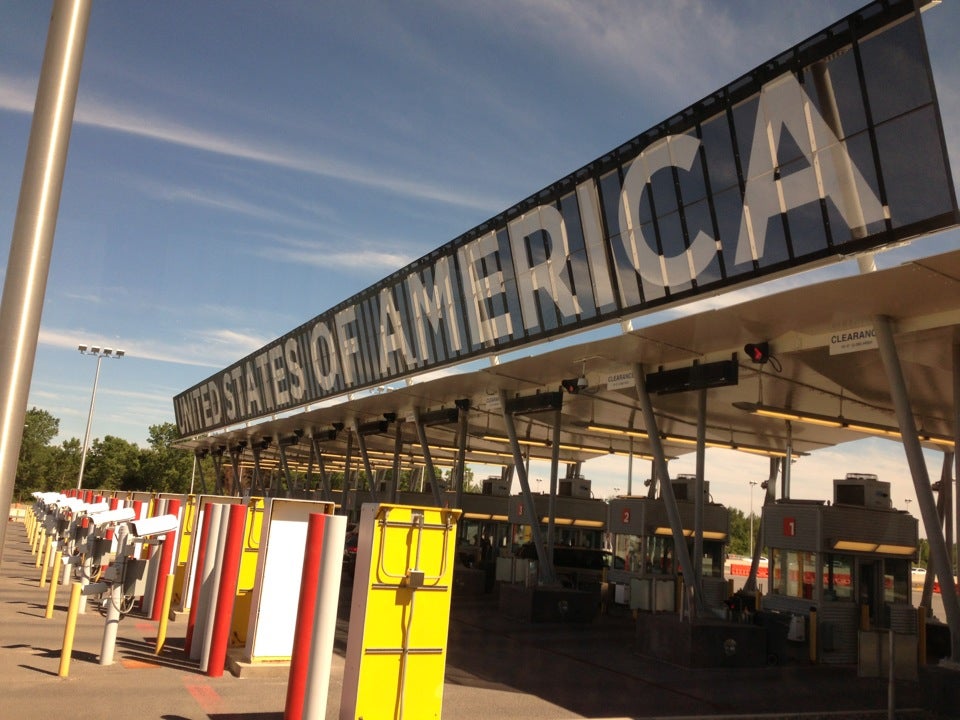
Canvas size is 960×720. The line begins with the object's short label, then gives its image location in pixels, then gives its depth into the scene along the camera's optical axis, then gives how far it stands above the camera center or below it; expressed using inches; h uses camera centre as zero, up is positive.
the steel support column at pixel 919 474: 450.6 +37.1
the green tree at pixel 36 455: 2881.4 +37.8
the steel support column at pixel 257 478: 1886.1 +16.3
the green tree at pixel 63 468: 3245.6 +2.5
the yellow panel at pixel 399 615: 288.7 -40.0
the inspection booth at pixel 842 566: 657.0 -23.7
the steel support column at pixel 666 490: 593.6 +22.4
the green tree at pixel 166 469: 3801.7 +36.6
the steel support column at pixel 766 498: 1010.2 +41.9
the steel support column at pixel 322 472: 1441.9 +33.7
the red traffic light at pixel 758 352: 553.6 +114.3
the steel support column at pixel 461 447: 937.1 +63.4
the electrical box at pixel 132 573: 397.7 -45.4
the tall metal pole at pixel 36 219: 164.1 +48.7
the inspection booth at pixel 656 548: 900.0 -30.5
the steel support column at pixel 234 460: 1997.8 +55.9
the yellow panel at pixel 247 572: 449.7 -47.4
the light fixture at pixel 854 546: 665.0 -6.2
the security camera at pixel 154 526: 408.5 -23.9
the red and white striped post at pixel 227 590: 393.4 -50.5
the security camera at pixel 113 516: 447.5 -23.3
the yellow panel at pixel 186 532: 639.8 -39.7
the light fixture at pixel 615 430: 1029.8 +104.8
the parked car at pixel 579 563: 1123.3 -65.4
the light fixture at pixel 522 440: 1292.8 +103.6
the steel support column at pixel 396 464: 1143.5 +45.5
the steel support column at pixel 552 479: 834.2 +32.3
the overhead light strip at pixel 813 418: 719.1 +100.3
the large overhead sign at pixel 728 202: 444.1 +215.0
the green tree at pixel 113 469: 3757.4 +17.4
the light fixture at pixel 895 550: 683.4 -6.6
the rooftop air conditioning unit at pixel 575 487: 1162.0 +34.7
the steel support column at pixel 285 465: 1598.5 +42.2
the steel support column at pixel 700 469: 645.9 +42.6
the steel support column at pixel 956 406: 473.7 +78.7
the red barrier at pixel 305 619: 300.0 -46.5
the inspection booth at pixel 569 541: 1005.2 -38.9
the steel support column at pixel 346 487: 1287.3 +9.1
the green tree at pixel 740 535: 4593.5 -39.3
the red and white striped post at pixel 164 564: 509.3 -51.7
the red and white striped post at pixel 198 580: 436.5 -52.0
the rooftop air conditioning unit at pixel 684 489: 956.6 +38.0
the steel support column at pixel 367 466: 1207.6 +41.2
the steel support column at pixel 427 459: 1013.8 +48.0
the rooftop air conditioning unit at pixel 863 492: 707.4 +38.6
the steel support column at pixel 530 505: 805.9 +3.8
